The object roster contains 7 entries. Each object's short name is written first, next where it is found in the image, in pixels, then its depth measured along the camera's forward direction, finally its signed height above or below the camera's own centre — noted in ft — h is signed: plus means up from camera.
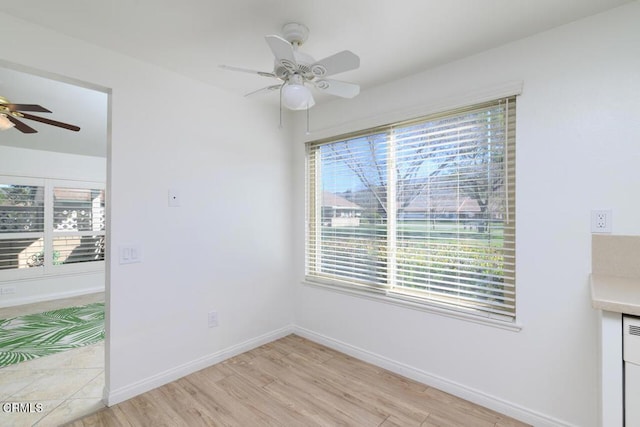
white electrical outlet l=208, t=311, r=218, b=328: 8.41 -2.97
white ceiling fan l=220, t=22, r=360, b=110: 4.84 +2.63
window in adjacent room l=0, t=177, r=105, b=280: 14.78 -0.48
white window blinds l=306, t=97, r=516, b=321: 6.45 +0.14
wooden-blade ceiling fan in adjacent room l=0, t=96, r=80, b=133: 7.46 +2.84
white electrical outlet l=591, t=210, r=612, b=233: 5.22 -0.10
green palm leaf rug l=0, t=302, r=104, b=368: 9.28 -4.33
